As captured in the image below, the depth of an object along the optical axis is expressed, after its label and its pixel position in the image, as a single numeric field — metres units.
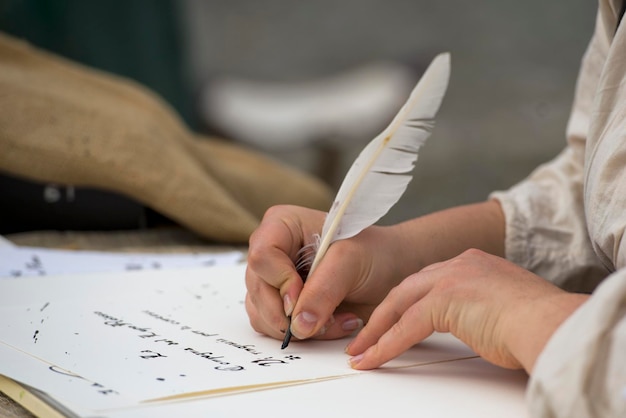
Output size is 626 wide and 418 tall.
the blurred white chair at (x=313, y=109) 4.51
